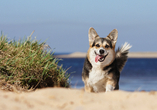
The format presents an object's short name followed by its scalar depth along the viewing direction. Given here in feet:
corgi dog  33.01
